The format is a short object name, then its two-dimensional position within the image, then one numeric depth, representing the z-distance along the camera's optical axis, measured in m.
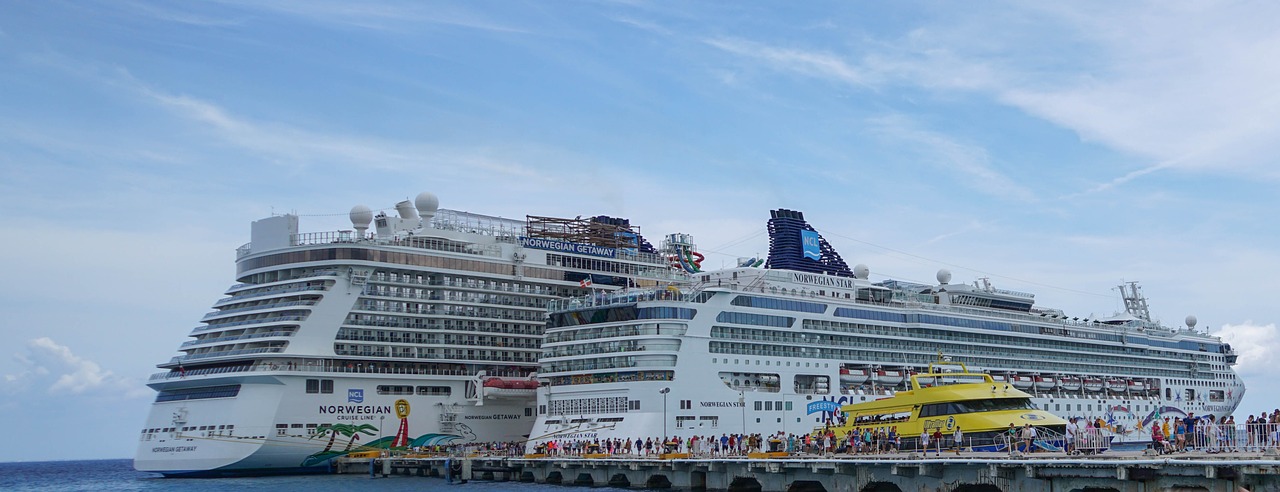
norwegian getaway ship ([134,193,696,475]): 74.44
